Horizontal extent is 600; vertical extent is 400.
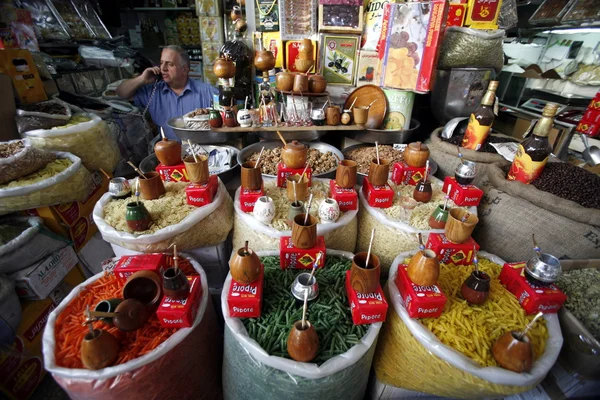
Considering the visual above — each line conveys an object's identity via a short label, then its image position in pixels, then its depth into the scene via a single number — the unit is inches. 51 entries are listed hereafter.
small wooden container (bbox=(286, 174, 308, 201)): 55.6
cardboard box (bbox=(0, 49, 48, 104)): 70.2
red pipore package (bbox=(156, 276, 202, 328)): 40.0
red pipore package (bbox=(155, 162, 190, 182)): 61.1
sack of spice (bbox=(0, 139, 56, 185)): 55.5
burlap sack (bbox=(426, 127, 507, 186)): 70.0
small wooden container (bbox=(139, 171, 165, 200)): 55.8
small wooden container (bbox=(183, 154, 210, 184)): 54.3
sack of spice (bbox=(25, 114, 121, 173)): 67.2
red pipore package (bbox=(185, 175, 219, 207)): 54.9
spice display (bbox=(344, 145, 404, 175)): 75.5
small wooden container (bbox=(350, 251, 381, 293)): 38.9
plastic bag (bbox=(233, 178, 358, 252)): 54.1
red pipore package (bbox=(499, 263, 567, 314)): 40.7
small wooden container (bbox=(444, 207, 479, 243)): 46.1
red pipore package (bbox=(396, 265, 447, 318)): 38.8
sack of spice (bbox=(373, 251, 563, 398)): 36.3
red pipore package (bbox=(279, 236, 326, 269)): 47.0
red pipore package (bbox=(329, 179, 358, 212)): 57.0
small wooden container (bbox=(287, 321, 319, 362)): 34.2
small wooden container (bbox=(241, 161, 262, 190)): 56.7
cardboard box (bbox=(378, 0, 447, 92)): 70.8
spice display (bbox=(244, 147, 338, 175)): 72.4
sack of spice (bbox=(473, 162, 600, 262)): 51.4
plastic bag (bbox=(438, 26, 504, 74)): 77.6
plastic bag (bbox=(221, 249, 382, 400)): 35.6
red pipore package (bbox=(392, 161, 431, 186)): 65.7
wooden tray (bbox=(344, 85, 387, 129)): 83.0
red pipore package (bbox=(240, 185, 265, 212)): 57.0
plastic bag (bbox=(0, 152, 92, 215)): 56.4
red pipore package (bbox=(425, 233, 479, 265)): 48.2
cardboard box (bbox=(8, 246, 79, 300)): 57.2
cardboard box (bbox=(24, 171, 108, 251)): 63.2
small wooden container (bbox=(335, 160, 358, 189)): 57.0
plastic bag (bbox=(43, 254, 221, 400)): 35.9
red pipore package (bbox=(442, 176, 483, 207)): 57.8
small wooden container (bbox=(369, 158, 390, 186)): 58.1
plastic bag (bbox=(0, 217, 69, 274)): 54.4
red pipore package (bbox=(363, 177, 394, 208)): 58.4
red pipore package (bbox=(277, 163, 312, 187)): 62.3
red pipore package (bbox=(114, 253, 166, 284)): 45.8
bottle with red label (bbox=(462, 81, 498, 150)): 67.5
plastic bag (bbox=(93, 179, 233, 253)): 50.3
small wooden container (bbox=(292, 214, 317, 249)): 44.6
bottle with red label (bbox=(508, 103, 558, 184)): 53.7
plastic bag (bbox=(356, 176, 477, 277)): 55.2
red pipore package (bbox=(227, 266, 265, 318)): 38.9
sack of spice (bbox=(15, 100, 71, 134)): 66.9
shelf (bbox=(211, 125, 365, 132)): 76.5
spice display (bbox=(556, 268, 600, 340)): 42.2
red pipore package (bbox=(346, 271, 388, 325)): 38.9
